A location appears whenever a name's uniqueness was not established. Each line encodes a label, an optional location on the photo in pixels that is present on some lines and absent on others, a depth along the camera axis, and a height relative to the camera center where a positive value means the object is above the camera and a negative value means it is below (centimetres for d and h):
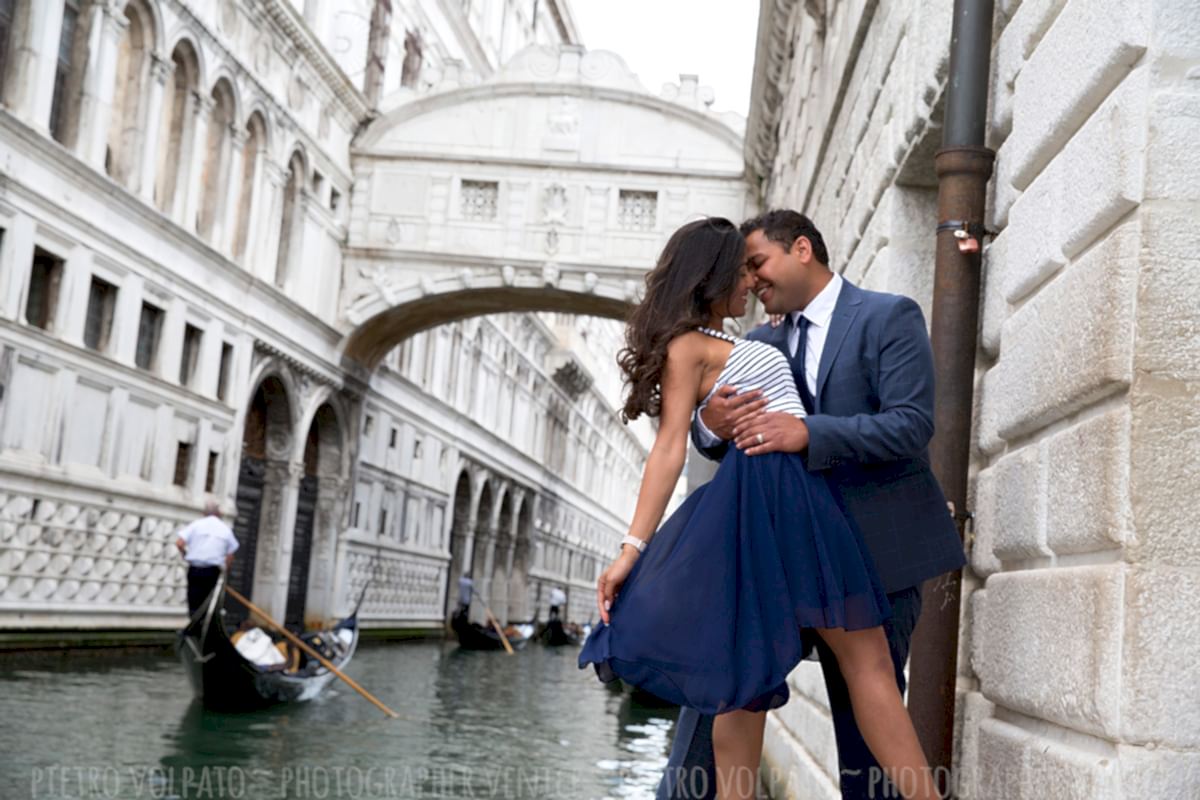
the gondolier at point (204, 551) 1039 -10
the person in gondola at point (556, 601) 2756 -65
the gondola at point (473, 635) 1989 -104
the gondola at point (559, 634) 2450 -115
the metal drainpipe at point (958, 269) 283 +69
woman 216 -2
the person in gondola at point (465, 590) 2395 -51
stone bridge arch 1669 +459
